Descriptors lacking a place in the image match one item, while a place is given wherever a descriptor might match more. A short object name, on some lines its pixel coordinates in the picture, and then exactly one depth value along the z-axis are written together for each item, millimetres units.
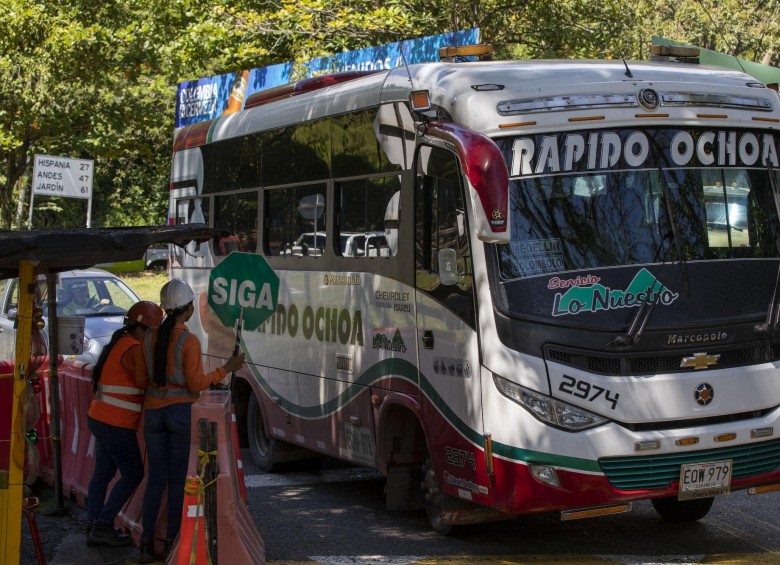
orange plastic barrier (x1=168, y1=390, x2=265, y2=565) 6449
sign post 19484
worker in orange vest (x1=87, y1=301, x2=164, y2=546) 7629
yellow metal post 6641
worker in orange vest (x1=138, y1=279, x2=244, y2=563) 7301
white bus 6875
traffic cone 6266
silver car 16506
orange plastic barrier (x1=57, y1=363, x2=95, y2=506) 9195
